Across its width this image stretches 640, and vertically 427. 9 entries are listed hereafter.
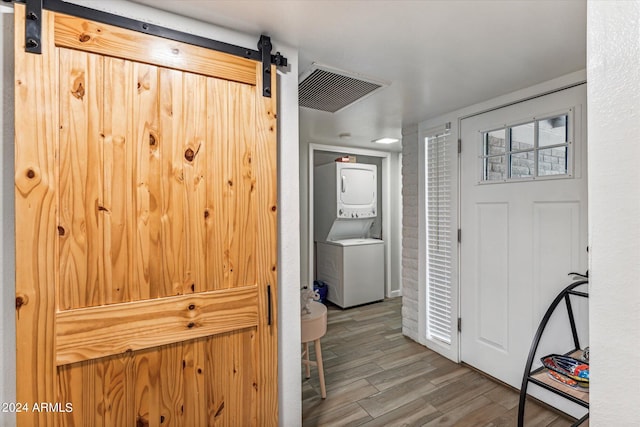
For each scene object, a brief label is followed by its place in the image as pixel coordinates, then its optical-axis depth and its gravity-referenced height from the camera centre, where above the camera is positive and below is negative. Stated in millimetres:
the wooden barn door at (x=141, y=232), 1108 -88
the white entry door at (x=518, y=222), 2023 -111
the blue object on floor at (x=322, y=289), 4370 -1100
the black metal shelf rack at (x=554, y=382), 1442 -850
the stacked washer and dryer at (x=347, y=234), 4191 -362
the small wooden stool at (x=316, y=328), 2166 -824
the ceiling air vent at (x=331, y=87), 1956 +818
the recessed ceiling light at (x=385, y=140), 3955 +862
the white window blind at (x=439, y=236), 2861 -264
